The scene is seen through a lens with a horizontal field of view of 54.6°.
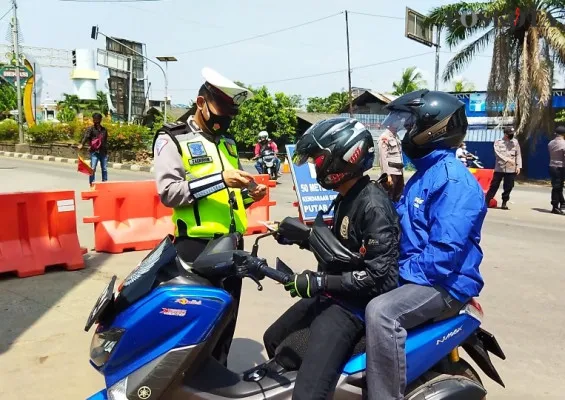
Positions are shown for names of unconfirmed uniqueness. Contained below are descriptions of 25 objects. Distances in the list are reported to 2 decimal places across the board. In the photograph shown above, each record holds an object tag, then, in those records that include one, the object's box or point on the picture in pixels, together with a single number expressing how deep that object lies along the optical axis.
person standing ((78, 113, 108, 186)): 12.98
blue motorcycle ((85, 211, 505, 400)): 2.16
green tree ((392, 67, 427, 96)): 38.63
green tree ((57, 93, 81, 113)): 61.81
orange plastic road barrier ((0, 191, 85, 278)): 5.62
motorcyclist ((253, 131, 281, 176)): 16.58
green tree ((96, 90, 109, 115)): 60.63
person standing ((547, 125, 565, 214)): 10.73
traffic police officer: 2.76
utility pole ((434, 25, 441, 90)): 21.62
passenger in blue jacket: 2.20
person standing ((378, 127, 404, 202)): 7.99
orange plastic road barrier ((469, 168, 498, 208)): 12.02
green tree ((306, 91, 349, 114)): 54.23
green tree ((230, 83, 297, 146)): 30.67
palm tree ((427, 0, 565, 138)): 19.02
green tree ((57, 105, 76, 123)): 49.81
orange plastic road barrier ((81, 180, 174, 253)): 6.77
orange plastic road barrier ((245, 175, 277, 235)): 8.08
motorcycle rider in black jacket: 2.21
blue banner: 8.01
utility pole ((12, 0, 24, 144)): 29.16
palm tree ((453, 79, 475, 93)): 35.11
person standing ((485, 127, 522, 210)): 11.09
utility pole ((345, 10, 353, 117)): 29.38
